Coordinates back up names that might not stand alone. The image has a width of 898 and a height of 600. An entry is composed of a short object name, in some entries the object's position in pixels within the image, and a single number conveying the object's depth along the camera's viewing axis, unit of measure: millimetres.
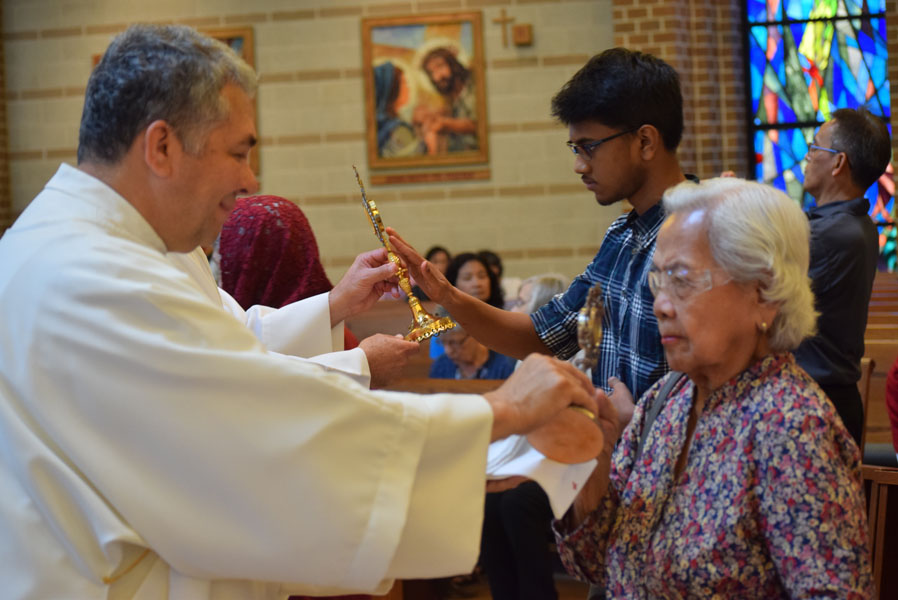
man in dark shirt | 3654
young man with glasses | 2488
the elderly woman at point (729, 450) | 1786
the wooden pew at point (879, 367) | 4664
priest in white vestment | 1640
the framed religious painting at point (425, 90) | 9320
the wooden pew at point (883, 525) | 2895
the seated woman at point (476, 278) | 6340
